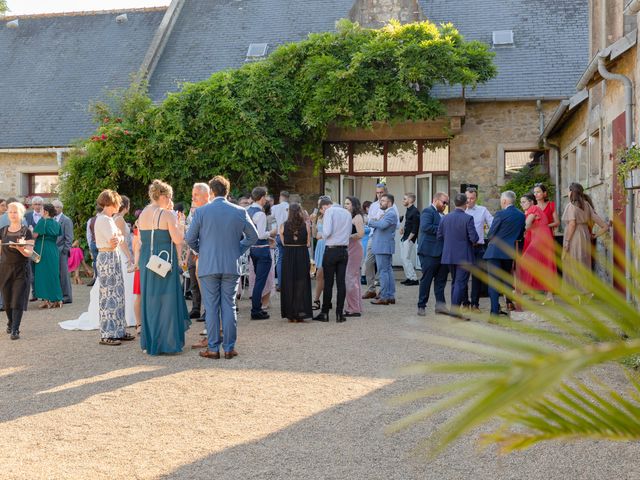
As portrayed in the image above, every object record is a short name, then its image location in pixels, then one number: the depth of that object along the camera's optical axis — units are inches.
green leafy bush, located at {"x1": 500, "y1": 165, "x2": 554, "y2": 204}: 663.8
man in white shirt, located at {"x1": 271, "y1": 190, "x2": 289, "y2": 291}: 521.3
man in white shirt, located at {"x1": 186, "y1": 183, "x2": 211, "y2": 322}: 399.2
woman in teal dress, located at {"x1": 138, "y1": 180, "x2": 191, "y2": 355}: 292.0
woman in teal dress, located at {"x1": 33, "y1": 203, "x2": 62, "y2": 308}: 446.6
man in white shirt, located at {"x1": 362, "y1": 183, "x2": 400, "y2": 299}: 490.3
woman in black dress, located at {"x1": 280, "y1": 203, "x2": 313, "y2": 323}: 380.5
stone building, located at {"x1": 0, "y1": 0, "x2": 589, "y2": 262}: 692.7
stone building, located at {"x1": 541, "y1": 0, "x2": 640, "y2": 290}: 343.9
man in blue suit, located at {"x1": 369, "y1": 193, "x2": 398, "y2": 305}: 454.0
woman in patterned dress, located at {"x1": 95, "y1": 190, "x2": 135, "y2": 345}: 315.9
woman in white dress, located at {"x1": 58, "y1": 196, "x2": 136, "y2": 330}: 373.1
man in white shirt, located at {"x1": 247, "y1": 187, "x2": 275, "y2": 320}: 395.9
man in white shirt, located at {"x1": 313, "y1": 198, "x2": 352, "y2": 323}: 385.7
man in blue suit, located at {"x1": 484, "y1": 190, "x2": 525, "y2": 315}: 370.3
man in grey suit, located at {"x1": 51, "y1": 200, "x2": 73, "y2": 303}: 490.9
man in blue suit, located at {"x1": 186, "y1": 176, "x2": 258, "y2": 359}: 281.3
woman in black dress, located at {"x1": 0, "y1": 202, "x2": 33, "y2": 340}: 338.3
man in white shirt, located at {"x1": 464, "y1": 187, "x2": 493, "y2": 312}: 437.6
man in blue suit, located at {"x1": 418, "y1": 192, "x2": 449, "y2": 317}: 399.2
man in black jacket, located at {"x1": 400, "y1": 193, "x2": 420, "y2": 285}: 523.5
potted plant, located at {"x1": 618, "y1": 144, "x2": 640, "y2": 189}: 295.1
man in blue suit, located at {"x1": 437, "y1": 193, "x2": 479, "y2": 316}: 378.9
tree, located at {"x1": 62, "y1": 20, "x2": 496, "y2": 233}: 629.9
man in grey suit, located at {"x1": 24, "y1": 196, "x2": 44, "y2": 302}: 462.9
